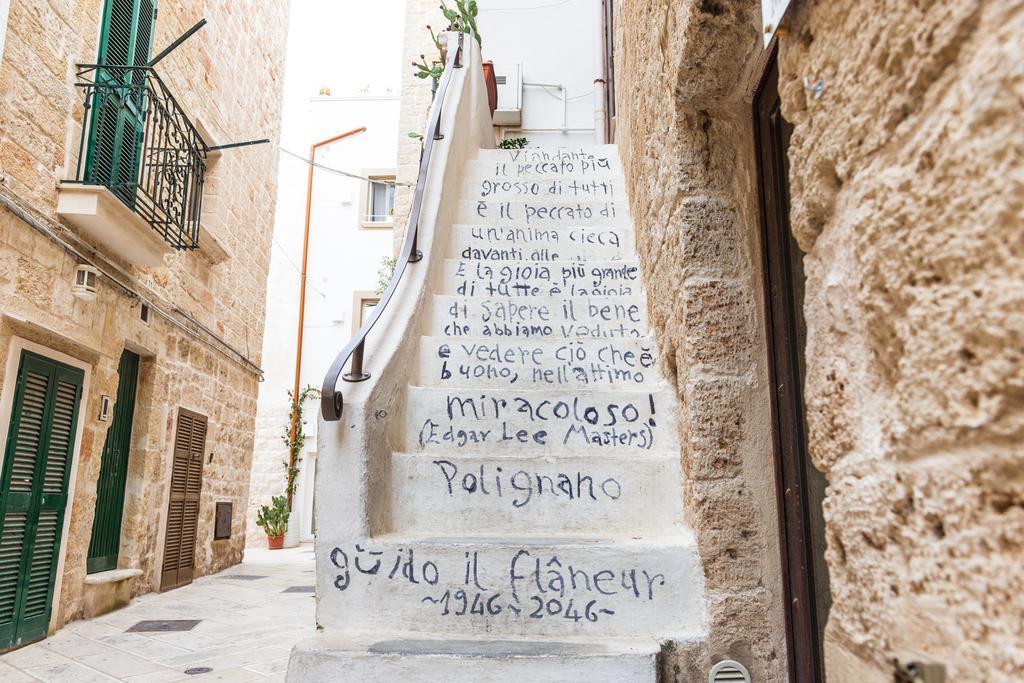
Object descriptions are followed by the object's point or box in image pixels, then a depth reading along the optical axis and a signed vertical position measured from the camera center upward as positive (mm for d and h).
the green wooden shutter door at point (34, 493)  4461 -33
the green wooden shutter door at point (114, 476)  5855 +101
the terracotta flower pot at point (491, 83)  8102 +4444
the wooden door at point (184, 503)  6785 -129
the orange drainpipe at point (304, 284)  13773 +4050
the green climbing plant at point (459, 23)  7547 +4864
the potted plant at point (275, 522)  12438 -536
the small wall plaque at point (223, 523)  7961 -361
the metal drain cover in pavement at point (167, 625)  4926 -917
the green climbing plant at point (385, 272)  11234 +3485
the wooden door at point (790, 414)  1804 +216
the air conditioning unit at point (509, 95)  8578 +4576
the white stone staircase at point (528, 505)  1990 -41
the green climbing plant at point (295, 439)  13289 +928
